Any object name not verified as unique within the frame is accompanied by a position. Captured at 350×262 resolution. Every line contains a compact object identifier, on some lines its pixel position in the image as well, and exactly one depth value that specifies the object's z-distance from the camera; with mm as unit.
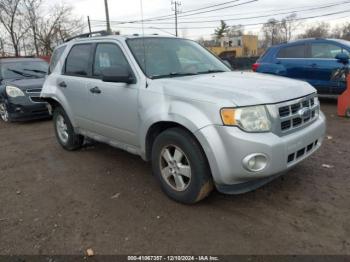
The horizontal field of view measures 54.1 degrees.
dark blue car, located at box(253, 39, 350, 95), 8492
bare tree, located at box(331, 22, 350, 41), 66338
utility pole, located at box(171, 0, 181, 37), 37322
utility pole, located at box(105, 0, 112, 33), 27347
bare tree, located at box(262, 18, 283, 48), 75188
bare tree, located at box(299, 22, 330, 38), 73031
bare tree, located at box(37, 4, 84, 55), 38062
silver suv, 3094
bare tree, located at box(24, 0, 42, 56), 36344
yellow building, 56938
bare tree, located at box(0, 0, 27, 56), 33781
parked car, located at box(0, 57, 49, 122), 8586
